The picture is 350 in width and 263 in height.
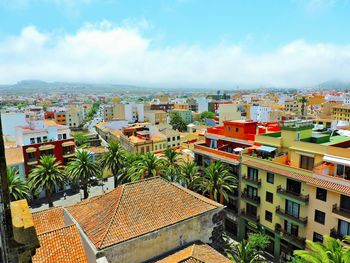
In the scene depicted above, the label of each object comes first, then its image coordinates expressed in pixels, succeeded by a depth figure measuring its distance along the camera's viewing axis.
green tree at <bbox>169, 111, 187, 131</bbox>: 128.02
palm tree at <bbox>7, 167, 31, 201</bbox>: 33.78
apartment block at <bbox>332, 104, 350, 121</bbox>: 111.25
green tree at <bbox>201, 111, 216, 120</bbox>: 152.25
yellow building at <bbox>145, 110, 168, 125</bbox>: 127.12
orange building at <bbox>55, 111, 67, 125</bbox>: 139.86
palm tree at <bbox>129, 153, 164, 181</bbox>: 38.72
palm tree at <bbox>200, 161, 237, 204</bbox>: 34.63
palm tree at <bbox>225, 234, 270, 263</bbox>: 23.38
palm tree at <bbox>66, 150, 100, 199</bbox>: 41.50
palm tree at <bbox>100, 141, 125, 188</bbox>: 43.53
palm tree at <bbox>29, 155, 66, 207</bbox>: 38.97
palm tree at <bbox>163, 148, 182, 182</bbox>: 39.84
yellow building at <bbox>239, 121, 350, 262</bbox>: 26.97
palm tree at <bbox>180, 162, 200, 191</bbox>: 37.19
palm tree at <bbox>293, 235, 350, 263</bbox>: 16.12
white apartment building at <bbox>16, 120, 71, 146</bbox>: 50.97
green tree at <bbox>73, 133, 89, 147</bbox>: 96.31
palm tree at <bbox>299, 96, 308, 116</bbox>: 136.02
